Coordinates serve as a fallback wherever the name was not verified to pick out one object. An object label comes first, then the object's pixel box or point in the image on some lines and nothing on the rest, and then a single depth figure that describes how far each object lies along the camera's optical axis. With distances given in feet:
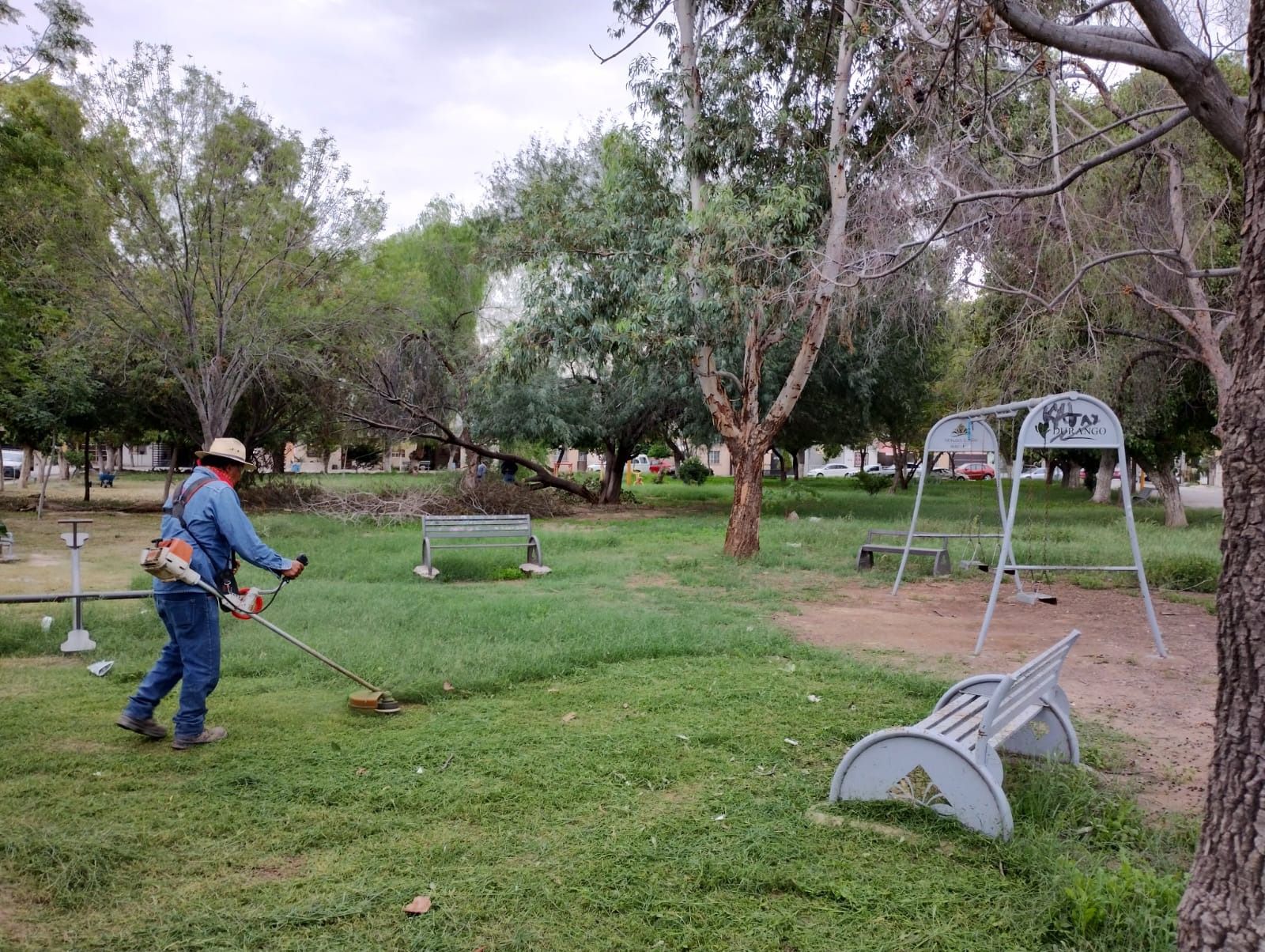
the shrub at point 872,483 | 113.09
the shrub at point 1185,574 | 38.34
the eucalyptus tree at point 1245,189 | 8.52
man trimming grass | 16.16
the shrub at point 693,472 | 138.62
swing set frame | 24.64
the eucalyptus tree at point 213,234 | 60.23
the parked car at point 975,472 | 178.21
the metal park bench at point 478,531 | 40.40
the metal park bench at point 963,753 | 12.16
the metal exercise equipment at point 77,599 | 22.97
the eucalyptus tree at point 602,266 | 43.09
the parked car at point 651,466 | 193.88
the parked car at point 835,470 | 220.43
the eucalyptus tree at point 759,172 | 40.81
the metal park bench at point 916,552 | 39.91
